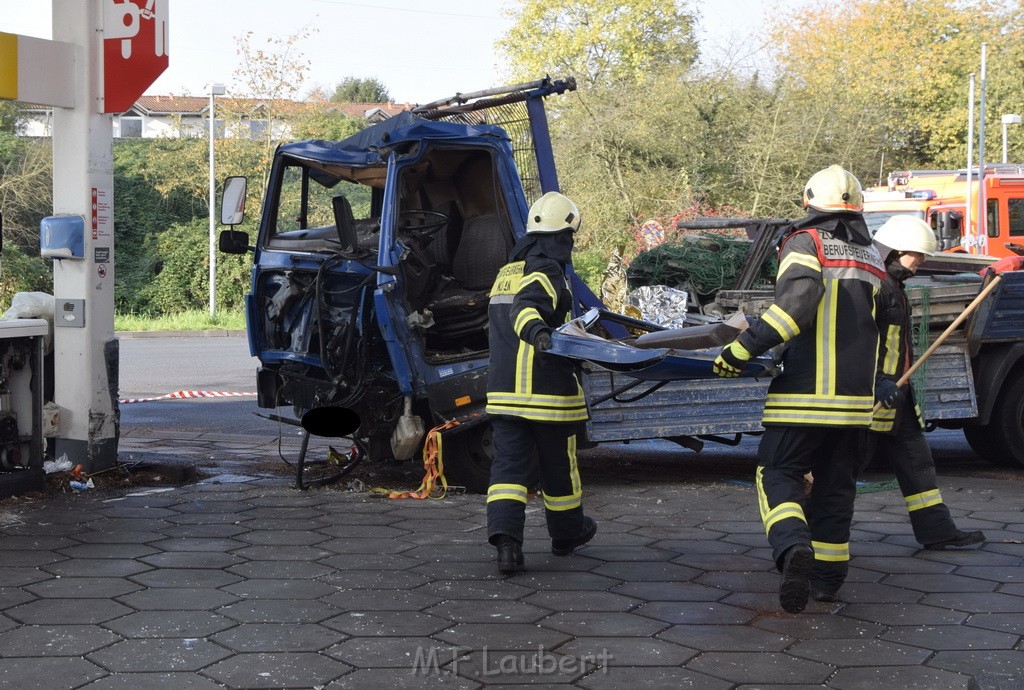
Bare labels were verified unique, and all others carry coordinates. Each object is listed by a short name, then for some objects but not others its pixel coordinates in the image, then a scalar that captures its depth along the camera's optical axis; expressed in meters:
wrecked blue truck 7.16
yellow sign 7.23
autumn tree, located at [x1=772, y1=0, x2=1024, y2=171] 34.34
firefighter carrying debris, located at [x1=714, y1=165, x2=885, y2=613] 4.79
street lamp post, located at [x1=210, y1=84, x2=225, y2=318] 26.84
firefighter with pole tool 5.79
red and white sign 7.70
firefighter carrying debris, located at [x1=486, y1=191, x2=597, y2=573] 5.41
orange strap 7.22
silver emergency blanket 8.43
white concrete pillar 7.64
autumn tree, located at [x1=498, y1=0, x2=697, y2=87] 38.50
